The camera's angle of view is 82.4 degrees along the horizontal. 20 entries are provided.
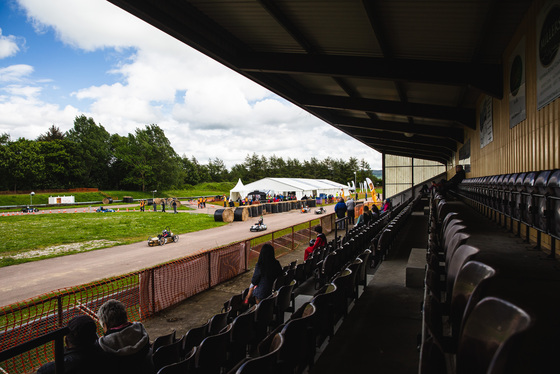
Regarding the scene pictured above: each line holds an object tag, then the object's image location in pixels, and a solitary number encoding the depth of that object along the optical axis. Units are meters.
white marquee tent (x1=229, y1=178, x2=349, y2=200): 48.12
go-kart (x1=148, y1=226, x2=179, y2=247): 16.47
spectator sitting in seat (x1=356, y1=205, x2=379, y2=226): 12.07
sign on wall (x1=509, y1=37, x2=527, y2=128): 6.77
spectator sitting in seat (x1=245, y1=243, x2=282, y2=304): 5.73
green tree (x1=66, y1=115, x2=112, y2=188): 72.69
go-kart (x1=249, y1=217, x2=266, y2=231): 20.67
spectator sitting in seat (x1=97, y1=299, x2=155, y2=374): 2.73
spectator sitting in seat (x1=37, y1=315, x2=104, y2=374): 2.53
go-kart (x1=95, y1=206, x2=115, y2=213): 36.09
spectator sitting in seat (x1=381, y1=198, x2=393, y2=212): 17.67
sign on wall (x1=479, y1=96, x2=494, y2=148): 9.95
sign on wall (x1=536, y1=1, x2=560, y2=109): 5.03
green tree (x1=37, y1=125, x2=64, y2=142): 78.75
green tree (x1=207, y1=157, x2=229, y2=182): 114.38
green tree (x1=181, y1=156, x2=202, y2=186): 103.05
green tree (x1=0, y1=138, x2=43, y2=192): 57.26
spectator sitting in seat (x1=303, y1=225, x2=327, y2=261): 8.64
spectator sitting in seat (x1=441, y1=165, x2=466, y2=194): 12.33
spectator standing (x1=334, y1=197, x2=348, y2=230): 16.48
